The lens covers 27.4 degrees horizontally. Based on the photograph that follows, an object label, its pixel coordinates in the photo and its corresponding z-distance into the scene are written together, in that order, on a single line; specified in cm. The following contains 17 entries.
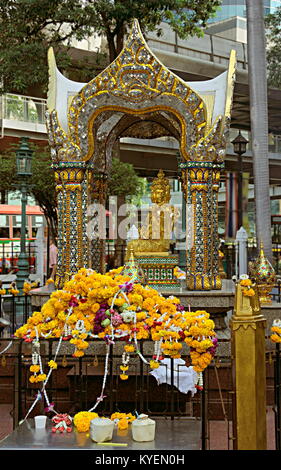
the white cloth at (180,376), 641
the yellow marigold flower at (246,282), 437
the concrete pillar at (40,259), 1598
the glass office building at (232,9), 3309
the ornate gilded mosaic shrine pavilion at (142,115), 829
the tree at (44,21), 1537
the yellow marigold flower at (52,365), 465
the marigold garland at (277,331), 499
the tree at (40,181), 1706
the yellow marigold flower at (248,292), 434
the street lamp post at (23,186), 1356
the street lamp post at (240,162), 1608
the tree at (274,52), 2444
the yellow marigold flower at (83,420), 427
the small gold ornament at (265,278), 989
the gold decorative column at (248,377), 414
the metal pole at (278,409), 495
